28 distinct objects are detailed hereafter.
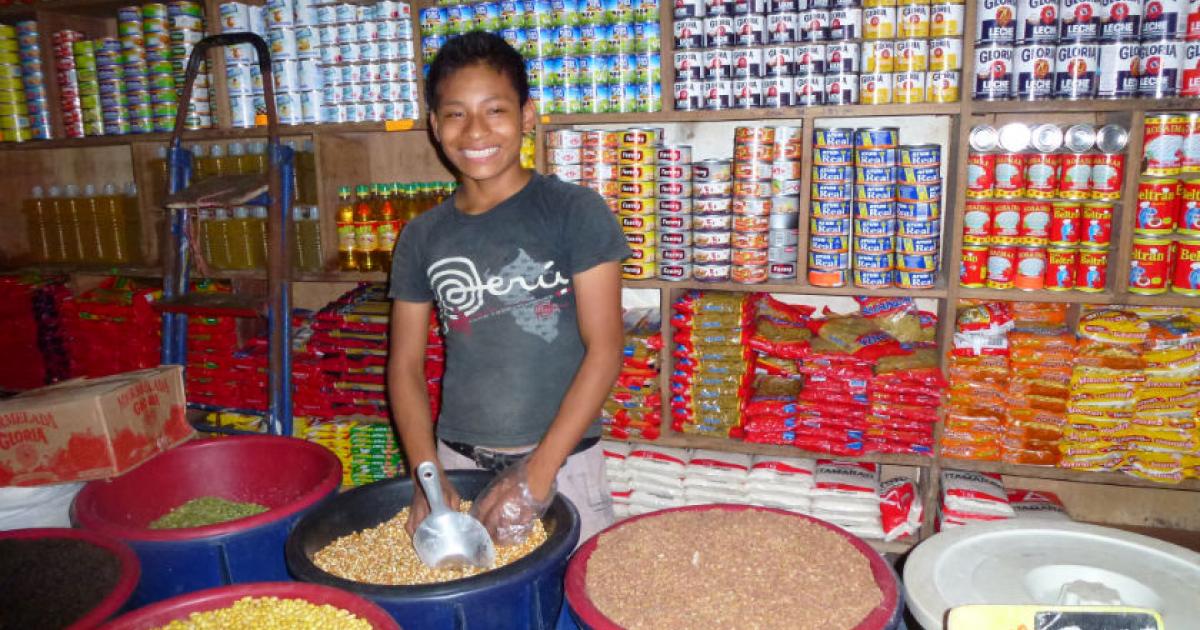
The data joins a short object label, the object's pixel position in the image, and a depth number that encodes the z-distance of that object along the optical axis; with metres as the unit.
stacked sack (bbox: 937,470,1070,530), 2.21
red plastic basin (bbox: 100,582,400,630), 0.93
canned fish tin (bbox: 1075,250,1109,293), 2.04
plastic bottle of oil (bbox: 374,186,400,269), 2.54
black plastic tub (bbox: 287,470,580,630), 0.95
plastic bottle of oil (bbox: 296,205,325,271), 2.68
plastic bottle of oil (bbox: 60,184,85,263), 2.97
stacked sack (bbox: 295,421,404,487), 2.70
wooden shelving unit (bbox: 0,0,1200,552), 2.01
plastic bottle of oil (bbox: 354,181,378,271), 2.53
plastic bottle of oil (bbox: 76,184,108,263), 2.94
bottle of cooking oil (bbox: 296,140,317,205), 2.74
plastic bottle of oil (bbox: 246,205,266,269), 2.70
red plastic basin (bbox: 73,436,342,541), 1.55
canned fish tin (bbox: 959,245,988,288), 2.12
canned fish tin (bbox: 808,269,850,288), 2.19
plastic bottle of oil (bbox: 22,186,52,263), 3.01
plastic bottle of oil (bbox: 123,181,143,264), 2.91
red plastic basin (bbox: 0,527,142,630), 0.97
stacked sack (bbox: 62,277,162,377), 2.82
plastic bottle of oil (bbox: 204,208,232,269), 2.74
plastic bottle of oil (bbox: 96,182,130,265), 2.92
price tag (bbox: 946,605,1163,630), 0.79
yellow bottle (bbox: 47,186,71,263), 2.98
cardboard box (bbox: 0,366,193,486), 1.51
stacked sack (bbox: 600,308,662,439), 2.42
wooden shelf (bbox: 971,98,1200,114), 1.89
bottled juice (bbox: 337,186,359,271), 2.57
